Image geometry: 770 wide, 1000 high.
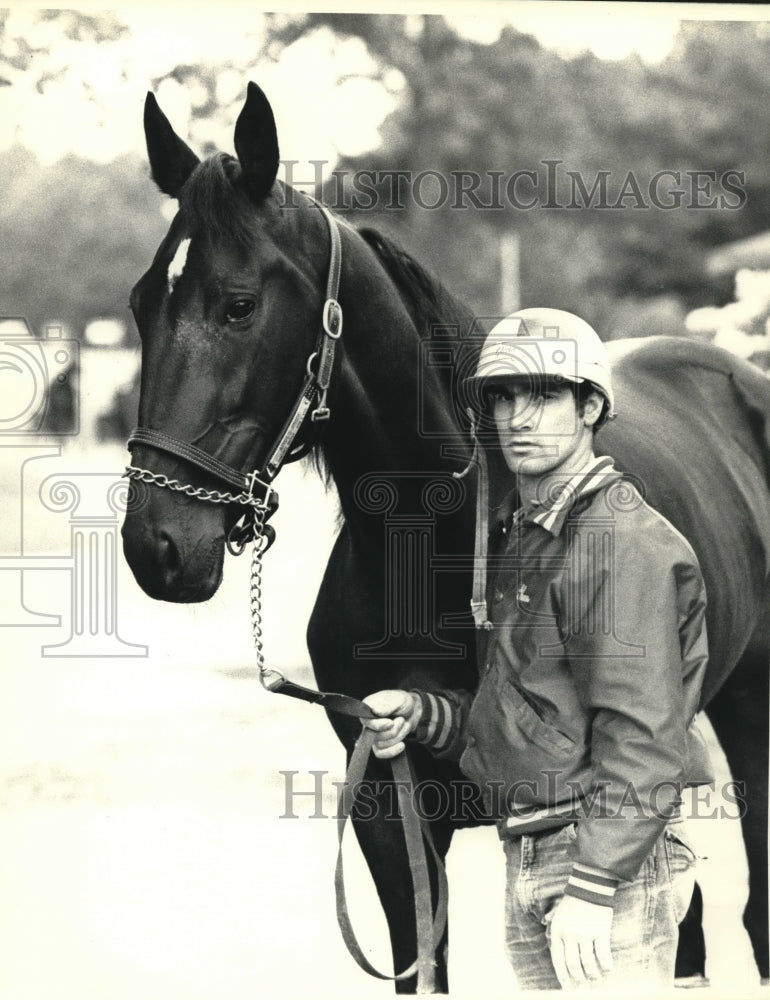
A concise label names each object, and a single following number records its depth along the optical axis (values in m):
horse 4.69
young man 4.20
